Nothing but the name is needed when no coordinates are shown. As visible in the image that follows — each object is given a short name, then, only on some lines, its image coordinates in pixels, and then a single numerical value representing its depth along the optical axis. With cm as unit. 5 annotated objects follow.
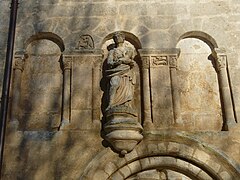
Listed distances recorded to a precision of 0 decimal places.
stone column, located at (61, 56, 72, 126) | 615
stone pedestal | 573
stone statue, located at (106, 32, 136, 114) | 605
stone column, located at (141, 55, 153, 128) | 609
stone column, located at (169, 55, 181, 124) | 614
